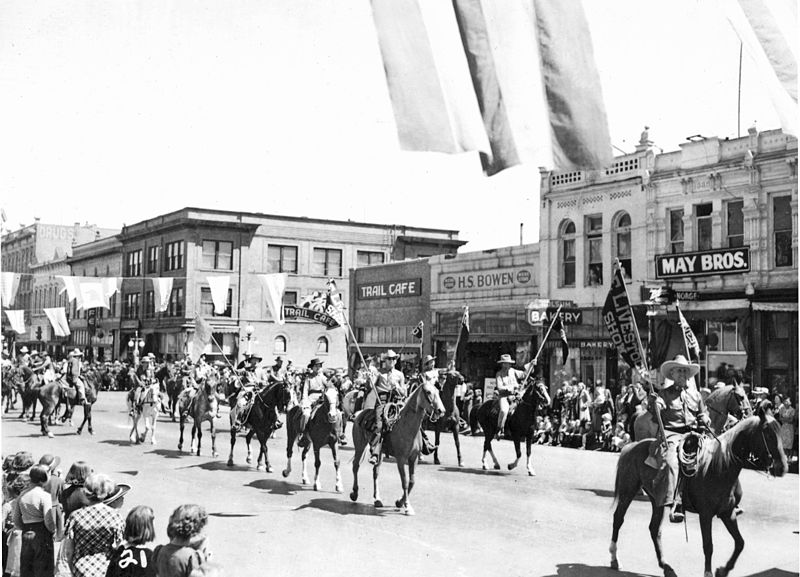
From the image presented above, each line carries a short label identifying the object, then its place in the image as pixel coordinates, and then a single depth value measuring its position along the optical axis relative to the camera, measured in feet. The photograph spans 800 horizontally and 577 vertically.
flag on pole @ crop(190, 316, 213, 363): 59.93
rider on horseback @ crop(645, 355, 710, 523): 29.99
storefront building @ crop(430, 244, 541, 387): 95.61
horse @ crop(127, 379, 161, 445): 67.36
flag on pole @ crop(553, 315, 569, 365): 63.69
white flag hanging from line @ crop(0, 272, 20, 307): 67.00
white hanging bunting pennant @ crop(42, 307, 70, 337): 103.81
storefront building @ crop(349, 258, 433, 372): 114.21
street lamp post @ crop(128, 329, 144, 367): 117.82
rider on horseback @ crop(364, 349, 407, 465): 42.88
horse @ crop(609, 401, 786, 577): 28.73
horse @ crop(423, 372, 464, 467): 59.40
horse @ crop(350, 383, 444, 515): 40.34
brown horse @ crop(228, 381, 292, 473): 54.80
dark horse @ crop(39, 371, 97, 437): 73.46
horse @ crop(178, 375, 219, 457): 60.95
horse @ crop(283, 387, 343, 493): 47.52
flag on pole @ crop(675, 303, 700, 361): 58.40
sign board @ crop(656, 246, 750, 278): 70.95
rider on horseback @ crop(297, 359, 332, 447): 51.62
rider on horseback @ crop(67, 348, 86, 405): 76.46
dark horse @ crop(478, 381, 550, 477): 55.83
